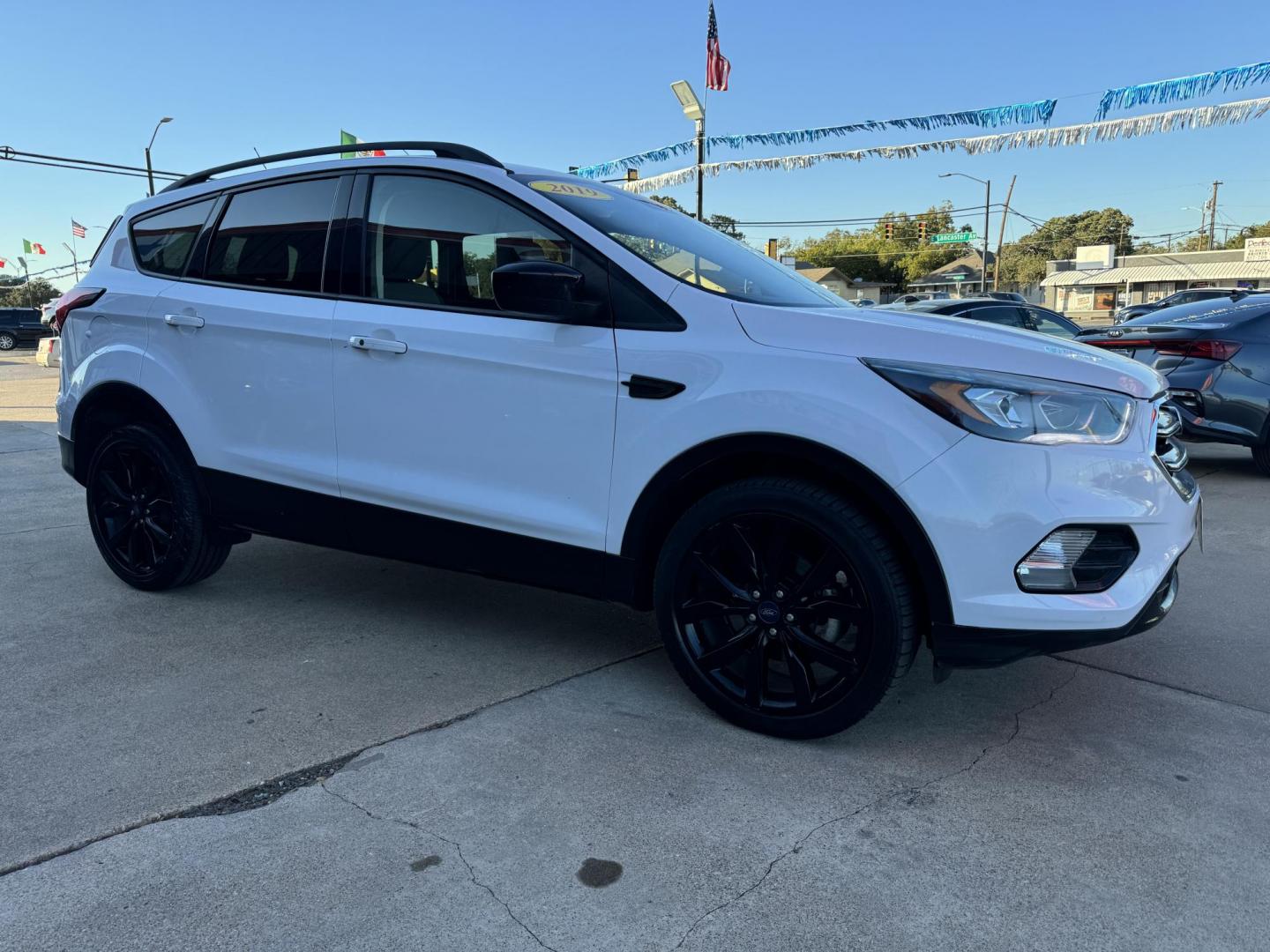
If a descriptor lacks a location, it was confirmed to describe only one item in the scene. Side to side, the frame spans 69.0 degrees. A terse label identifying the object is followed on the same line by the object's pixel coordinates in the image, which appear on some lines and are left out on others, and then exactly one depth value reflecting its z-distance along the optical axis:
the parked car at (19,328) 34.75
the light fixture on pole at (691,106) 14.45
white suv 2.50
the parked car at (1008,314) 10.12
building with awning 63.50
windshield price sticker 3.26
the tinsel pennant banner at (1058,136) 10.31
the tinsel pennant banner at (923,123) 11.45
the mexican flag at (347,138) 17.58
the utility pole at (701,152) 15.09
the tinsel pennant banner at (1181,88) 9.60
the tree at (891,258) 99.12
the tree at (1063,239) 96.56
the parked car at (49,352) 22.52
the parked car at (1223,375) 6.59
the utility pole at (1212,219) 82.25
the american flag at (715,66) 15.06
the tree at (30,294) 83.94
